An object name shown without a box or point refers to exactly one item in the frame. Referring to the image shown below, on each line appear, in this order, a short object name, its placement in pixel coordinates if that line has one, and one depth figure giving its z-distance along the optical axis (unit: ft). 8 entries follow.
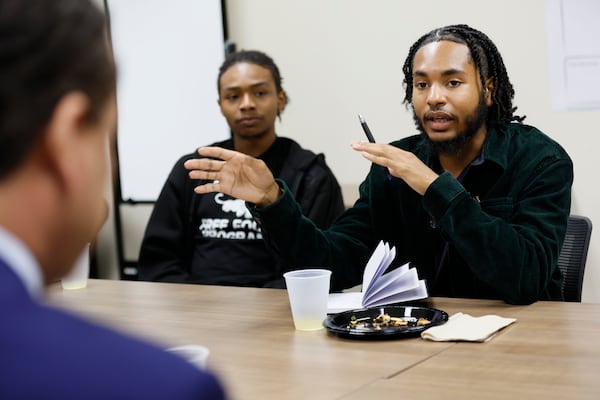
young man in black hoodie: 9.74
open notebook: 7.00
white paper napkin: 6.22
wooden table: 5.56
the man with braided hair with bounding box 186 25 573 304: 7.15
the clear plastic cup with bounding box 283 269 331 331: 6.61
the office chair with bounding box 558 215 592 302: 7.90
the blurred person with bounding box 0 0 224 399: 2.16
